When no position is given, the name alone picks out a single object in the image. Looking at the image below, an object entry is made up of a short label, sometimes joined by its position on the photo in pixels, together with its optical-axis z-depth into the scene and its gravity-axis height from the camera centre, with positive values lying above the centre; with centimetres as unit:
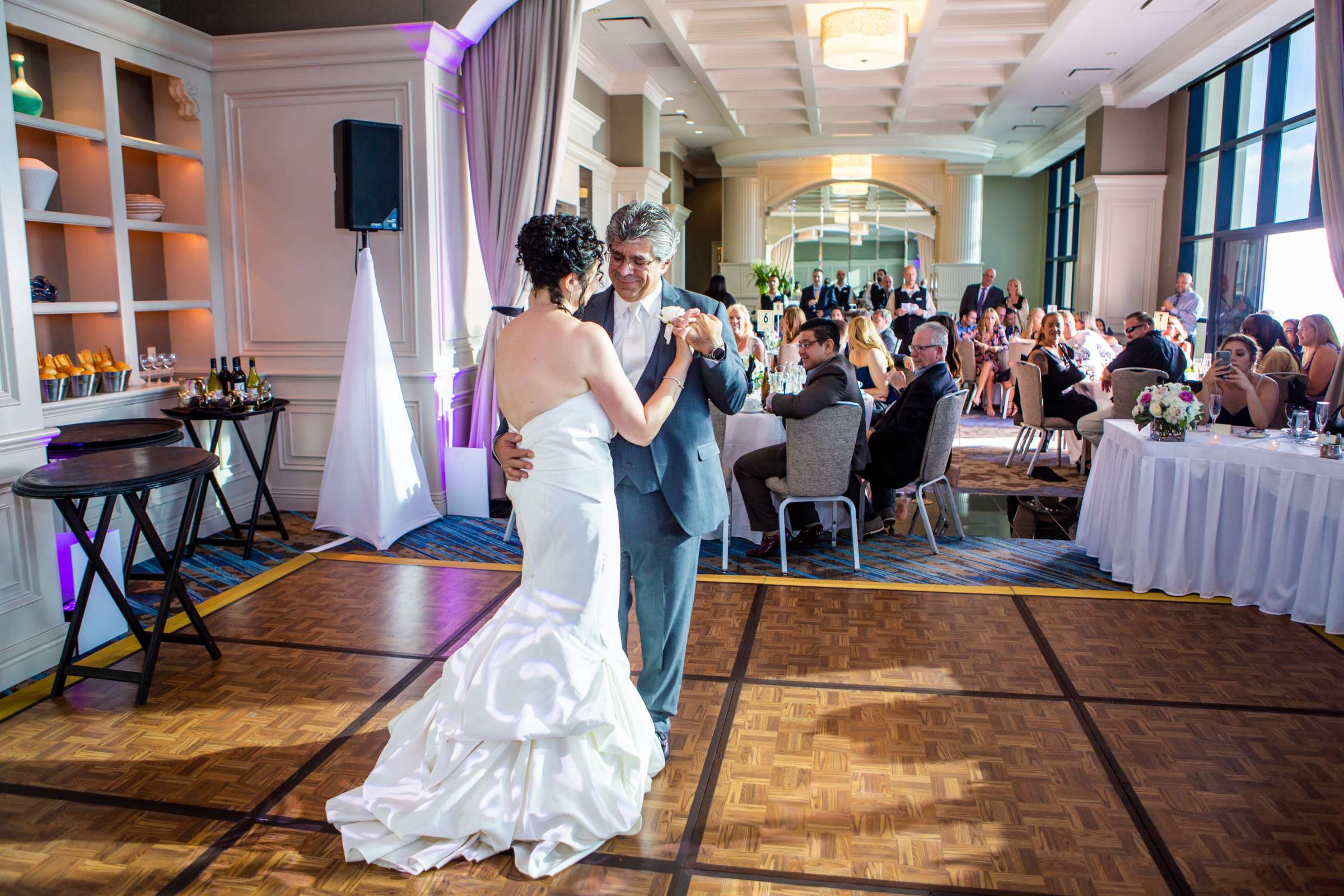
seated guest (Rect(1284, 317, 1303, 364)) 734 -10
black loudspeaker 527 +79
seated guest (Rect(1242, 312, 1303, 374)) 580 -14
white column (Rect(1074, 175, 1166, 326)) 1180 +98
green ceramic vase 457 +102
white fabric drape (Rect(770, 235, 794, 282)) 2272 +157
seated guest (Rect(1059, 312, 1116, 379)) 856 -28
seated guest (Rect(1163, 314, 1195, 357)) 881 -10
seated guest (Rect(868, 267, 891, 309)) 1471 +41
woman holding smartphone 503 -35
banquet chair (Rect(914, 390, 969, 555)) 520 -68
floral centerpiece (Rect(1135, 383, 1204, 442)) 453 -42
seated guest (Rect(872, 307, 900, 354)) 924 -9
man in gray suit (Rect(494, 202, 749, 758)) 261 -35
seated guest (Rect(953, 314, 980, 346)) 1235 -5
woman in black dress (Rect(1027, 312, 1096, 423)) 757 -52
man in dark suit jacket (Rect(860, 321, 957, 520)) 525 -54
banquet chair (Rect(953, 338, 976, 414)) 1106 -43
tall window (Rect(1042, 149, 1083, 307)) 1630 +160
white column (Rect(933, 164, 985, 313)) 1720 +155
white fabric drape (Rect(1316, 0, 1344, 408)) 527 +111
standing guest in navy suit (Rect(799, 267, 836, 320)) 1415 +33
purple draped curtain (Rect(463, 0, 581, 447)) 606 +120
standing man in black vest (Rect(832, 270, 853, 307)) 1538 +41
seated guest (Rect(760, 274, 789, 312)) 1352 +31
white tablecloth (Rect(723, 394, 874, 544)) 551 -67
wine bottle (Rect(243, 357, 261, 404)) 533 -39
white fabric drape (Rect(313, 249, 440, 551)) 542 -72
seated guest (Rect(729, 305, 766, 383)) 632 -14
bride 243 -92
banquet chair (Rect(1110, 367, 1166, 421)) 637 -42
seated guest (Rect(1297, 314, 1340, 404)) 554 -17
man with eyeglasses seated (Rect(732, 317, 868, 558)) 474 -59
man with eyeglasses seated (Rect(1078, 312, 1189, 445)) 671 -26
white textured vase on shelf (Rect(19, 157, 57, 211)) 464 +64
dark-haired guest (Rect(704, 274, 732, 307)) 1056 +32
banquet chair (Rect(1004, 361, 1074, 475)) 752 -66
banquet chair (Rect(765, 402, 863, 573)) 475 -67
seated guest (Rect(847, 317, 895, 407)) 638 -24
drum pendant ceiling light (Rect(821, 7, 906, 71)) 750 +223
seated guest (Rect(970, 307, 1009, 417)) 1122 -39
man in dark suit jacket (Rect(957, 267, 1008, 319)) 1366 +34
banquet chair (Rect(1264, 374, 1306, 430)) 547 -37
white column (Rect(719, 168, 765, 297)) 1780 +172
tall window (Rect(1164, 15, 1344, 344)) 880 +142
